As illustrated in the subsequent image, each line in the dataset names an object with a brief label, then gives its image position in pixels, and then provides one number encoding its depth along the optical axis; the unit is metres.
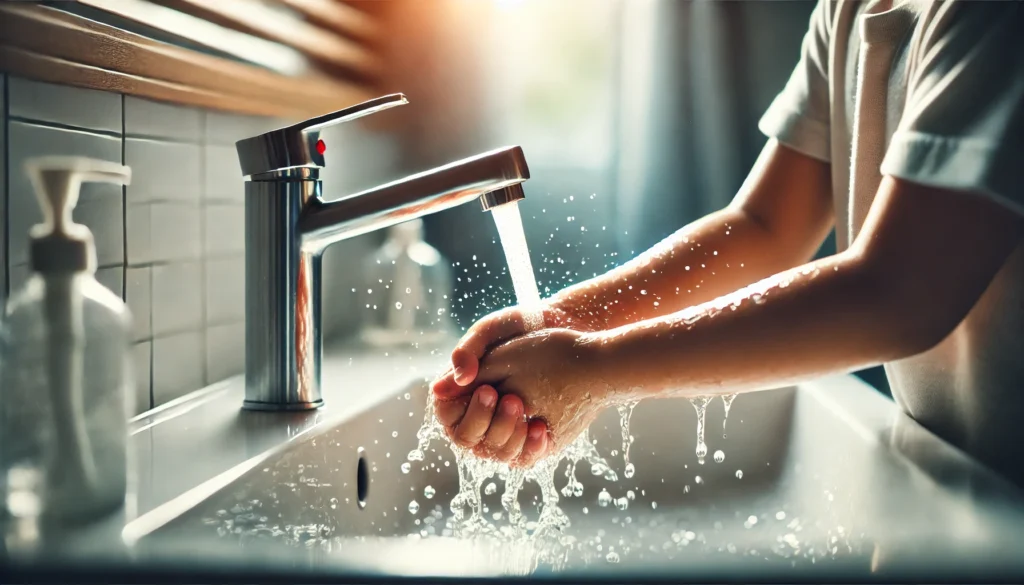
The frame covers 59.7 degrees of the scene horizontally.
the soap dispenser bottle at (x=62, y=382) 0.53
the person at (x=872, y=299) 0.50
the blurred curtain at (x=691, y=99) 1.05
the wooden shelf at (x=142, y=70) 0.61
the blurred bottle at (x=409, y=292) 1.09
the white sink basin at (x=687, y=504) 0.44
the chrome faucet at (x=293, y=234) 0.66
